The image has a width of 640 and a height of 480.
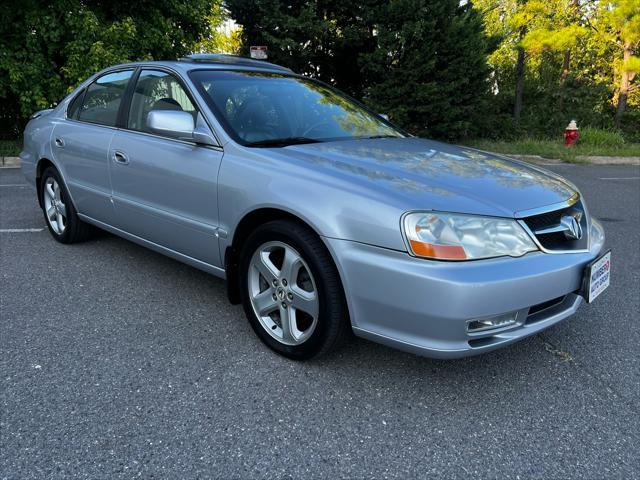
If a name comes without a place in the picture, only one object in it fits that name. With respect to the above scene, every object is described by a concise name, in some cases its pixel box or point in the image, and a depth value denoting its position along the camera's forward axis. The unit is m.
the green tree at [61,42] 10.16
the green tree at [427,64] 12.68
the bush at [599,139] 14.82
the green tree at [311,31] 13.19
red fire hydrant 14.31
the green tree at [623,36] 15.21
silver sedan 2.13
